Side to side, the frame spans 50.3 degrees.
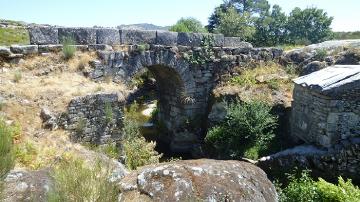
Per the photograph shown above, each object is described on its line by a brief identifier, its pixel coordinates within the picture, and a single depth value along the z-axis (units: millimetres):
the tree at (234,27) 24062
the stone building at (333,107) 9000
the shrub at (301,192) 7511
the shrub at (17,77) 8116
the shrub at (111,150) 8136
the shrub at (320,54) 14086
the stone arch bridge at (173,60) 10094
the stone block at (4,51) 8547
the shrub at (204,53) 12602
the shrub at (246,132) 10445
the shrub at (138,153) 9156
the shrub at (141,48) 11070
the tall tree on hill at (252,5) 47094
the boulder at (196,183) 4488
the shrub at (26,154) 5827
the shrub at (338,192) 7159
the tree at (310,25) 38969
